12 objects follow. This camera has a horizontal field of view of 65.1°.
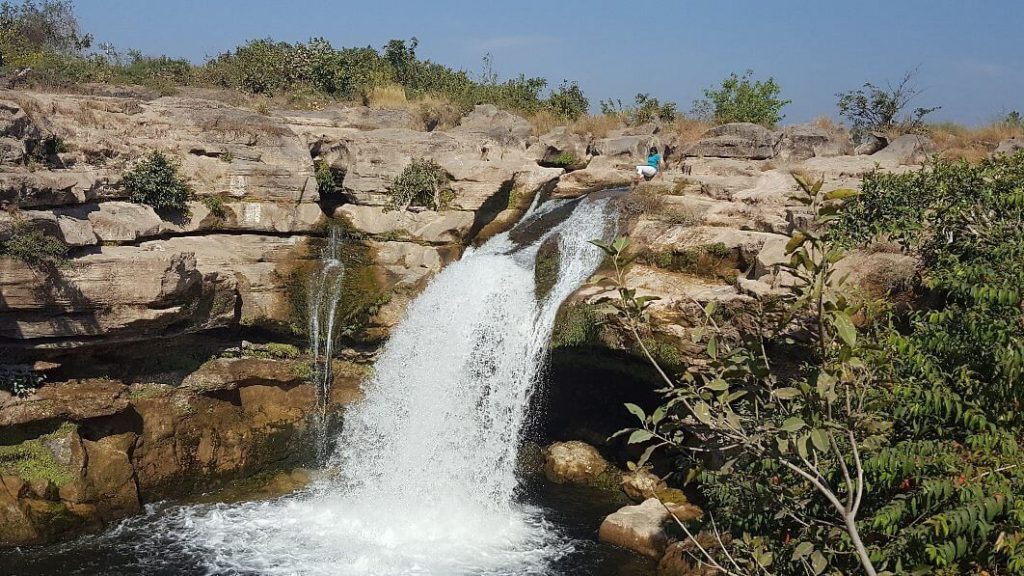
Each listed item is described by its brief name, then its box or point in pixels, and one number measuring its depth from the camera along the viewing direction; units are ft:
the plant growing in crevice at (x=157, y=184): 56.90
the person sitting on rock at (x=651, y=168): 71.46
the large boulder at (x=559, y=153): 84.07
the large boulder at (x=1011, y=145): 71.82
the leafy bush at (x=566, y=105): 105.09
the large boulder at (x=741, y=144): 80.43
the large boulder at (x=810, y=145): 81.48
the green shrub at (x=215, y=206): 59.98
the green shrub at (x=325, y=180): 69.26
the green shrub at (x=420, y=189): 68.54
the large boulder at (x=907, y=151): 73.97
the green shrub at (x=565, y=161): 84.79
